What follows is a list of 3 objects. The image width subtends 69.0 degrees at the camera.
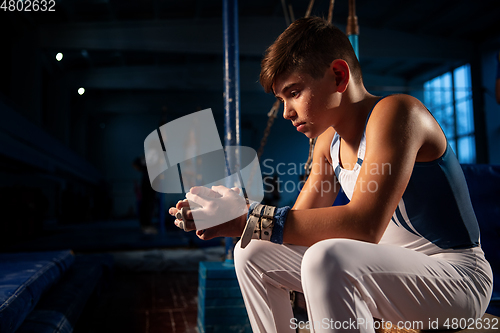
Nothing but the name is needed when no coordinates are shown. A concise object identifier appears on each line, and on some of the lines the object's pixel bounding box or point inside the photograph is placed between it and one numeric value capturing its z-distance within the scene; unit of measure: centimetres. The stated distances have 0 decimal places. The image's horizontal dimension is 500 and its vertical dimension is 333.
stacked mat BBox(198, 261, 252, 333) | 161
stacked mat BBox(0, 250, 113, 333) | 119
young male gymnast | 68
